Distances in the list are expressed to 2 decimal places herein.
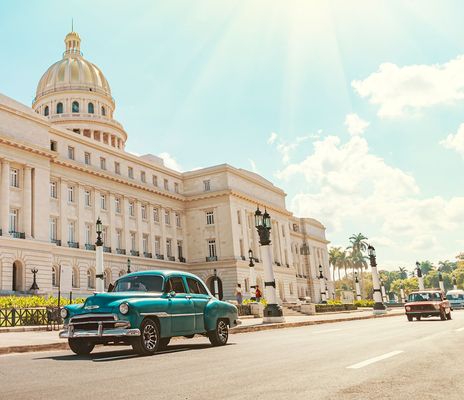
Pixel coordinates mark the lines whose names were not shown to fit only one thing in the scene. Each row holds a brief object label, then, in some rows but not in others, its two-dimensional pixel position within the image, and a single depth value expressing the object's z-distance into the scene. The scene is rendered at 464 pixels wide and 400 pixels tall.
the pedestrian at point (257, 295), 37.50
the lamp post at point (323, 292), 55.95
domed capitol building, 40.84
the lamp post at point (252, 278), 40.56
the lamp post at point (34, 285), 37.75
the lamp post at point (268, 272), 22.45
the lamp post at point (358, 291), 68.72
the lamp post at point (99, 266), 25.55
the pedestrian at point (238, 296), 39.52
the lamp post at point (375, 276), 34.92
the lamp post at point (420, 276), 49.62
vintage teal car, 9.96
